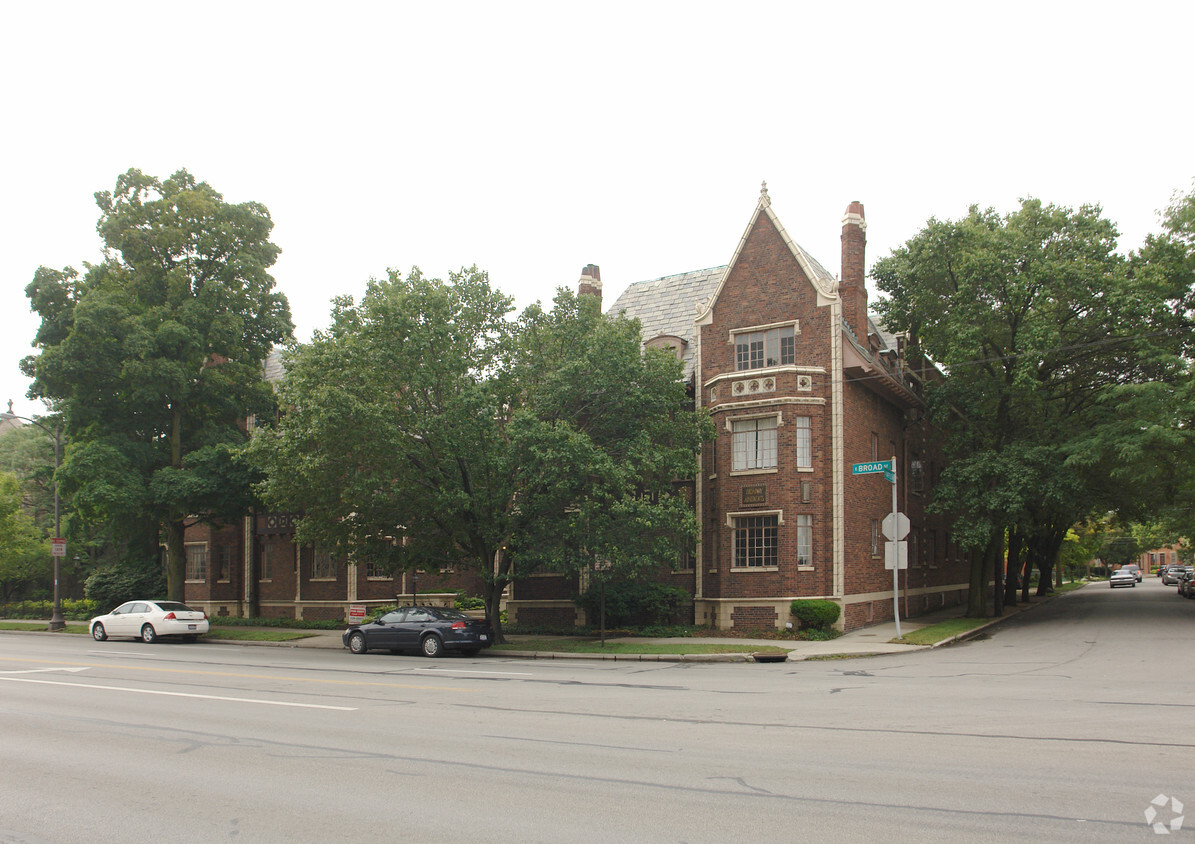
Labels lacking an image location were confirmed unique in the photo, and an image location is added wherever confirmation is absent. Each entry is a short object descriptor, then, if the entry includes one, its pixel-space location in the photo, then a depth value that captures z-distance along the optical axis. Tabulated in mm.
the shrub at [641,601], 27453
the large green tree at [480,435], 22906
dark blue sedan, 23188
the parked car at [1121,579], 66625
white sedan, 30375
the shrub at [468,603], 33062
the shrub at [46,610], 41406
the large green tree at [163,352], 31688
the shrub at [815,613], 25094
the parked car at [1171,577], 74781
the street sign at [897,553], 23688
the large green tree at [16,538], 42688
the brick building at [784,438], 26266
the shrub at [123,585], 39500
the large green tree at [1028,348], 28250
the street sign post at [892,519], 23391
